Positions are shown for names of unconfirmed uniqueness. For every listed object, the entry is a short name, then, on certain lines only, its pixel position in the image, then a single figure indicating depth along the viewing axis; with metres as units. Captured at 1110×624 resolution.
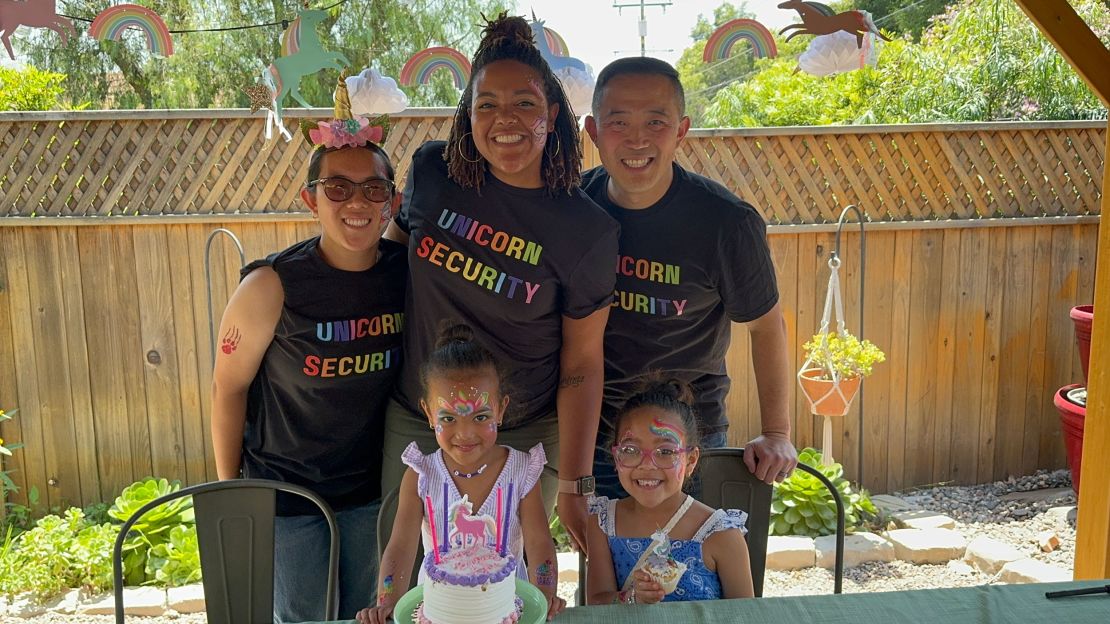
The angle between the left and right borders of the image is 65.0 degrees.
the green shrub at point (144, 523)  3.61
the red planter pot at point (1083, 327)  4.16
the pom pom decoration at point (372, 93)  2.96
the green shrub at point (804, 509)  3.96
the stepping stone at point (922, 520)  4.11
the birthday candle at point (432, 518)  1.79
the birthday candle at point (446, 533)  1.79
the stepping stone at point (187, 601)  3.40
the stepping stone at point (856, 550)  3.80
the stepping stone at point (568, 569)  3.59
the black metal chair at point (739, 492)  2.04
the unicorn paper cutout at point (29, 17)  2.30
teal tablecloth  1.47
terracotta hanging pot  4.07
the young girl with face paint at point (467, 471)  1.74
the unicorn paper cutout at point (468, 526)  1.78
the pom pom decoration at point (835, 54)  2.45
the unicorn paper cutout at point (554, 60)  2.69
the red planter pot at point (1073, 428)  4.07
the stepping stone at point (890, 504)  4.32
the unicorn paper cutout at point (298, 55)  2.66
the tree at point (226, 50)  9.30
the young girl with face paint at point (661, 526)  1.76
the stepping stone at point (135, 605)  3.38
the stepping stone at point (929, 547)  3.86
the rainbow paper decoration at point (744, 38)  2.53
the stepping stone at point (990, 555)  3.70
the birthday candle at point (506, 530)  1.80
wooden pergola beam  2.26
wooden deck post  2.28
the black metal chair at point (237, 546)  1.84
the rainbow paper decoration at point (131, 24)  2.64
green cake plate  1.32
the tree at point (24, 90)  5.43
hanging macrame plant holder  4.07
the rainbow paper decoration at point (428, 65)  2.86
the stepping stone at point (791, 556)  3.78
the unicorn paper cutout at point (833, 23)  2.42
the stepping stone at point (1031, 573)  3.47
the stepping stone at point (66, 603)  3.42
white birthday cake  1.20
